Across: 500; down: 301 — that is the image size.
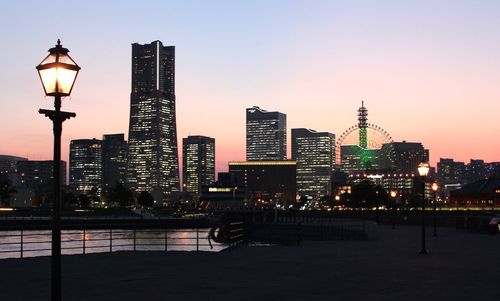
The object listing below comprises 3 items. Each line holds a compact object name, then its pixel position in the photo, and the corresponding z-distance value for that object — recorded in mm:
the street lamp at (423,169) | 38038
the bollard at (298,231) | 41062
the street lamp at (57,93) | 11805
